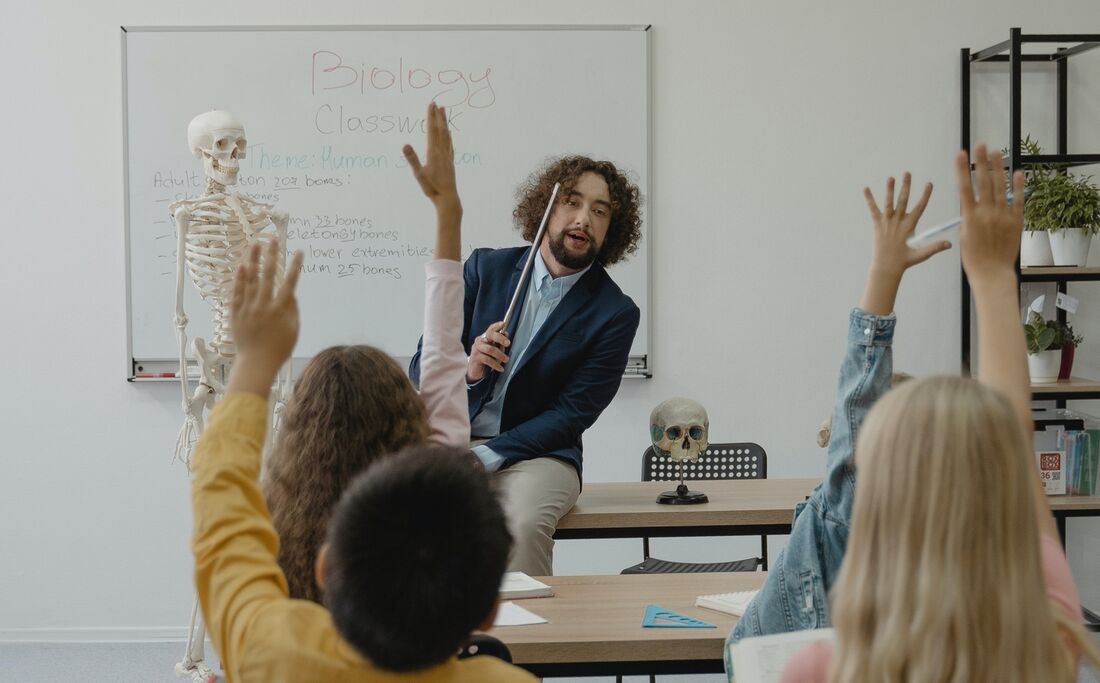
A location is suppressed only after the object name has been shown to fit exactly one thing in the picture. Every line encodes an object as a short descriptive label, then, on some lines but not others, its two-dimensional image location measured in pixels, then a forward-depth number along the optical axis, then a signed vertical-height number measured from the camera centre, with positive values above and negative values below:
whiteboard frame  4.25 +0.43
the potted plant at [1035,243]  4.21 +0.23
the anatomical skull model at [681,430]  3.13 -0.34
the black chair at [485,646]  1.48 -0.44
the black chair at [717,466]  3.74 -0.52
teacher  3.05 -0.12
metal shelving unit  4.03 +0.66
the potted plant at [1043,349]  4.12 -0.16
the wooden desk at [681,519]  2.91 -0.54
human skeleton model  3.30 +0.21
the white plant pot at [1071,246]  4.13 +0.21
